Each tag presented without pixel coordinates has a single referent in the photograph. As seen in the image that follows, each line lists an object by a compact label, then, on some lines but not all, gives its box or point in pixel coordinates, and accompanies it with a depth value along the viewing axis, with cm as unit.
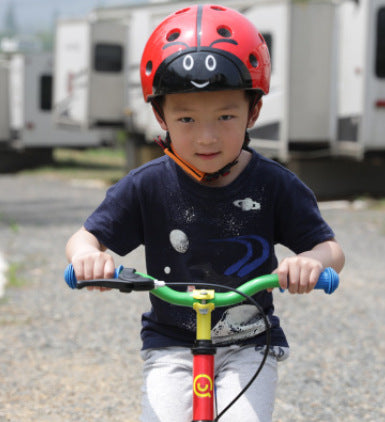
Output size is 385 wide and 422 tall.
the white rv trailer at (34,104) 2059
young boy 231
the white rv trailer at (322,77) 1125
